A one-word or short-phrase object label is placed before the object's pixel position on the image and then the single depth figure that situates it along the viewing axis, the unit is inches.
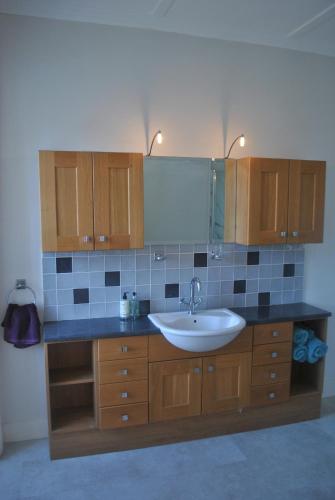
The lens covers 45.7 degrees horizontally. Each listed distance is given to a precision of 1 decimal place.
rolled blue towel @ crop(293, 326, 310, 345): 113.8
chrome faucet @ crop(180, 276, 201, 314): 109.4
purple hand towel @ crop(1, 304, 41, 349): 99.1
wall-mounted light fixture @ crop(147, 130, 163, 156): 105.4
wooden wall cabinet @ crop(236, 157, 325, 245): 105.9
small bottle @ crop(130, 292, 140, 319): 107.3
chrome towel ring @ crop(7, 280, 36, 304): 101.8
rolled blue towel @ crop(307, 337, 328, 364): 113.2
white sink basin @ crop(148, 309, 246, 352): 93.4
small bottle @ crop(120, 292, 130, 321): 105.3
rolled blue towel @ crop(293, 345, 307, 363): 112.8
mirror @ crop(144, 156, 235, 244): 106.9
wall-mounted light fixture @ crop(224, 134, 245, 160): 111.9
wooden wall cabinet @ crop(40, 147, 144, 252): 93.5
